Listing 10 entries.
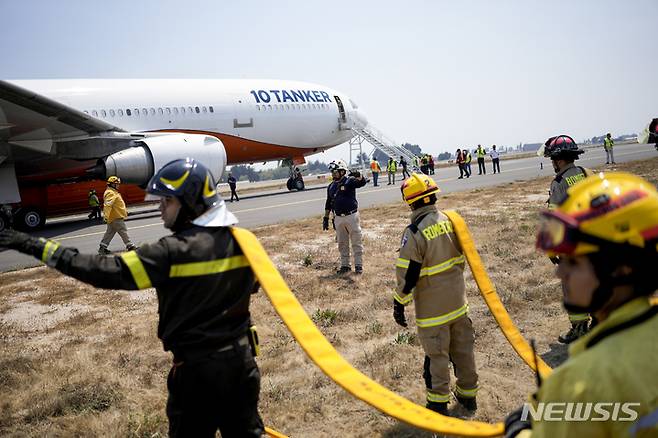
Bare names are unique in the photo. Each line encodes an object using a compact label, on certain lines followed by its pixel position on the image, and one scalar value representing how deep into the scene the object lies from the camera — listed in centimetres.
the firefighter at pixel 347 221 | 935
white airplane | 1555
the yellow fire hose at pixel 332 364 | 239
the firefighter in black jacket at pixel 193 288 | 261
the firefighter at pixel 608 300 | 137
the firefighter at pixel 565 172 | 565
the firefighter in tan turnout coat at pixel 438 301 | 424
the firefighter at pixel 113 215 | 1118
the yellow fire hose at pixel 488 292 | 364
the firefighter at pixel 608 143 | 2798
